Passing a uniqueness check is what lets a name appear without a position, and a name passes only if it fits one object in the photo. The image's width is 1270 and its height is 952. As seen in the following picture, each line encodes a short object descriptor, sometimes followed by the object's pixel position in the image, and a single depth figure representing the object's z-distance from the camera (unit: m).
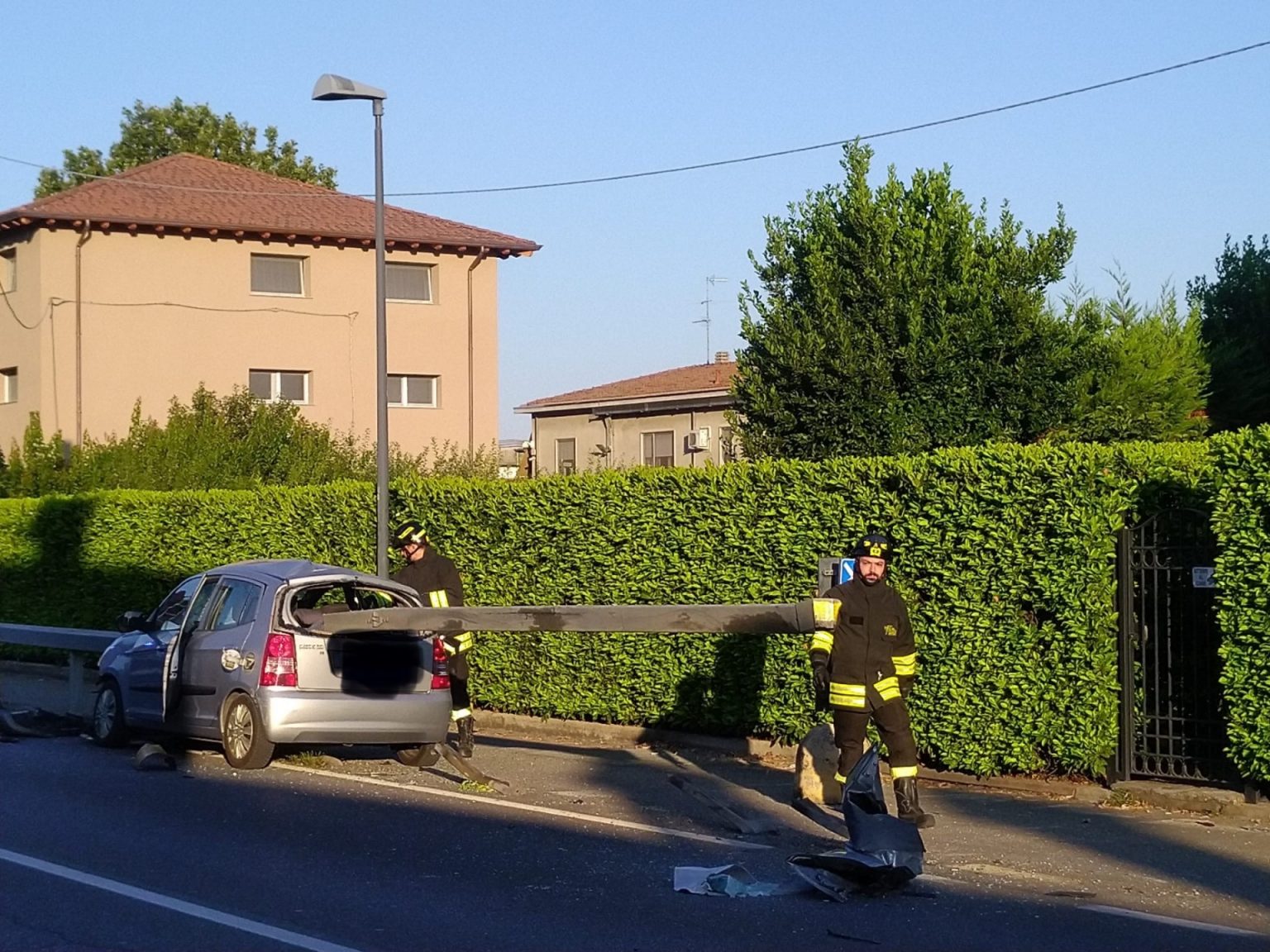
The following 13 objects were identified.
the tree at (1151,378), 28.95
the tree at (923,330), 24.00
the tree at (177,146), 63.78
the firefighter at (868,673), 10.73
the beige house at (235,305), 35.28
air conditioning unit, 39.50
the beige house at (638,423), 41.44
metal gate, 11.94
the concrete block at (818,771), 11.77
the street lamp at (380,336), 17.25
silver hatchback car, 13.06
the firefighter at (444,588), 14.02
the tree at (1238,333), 36.00
